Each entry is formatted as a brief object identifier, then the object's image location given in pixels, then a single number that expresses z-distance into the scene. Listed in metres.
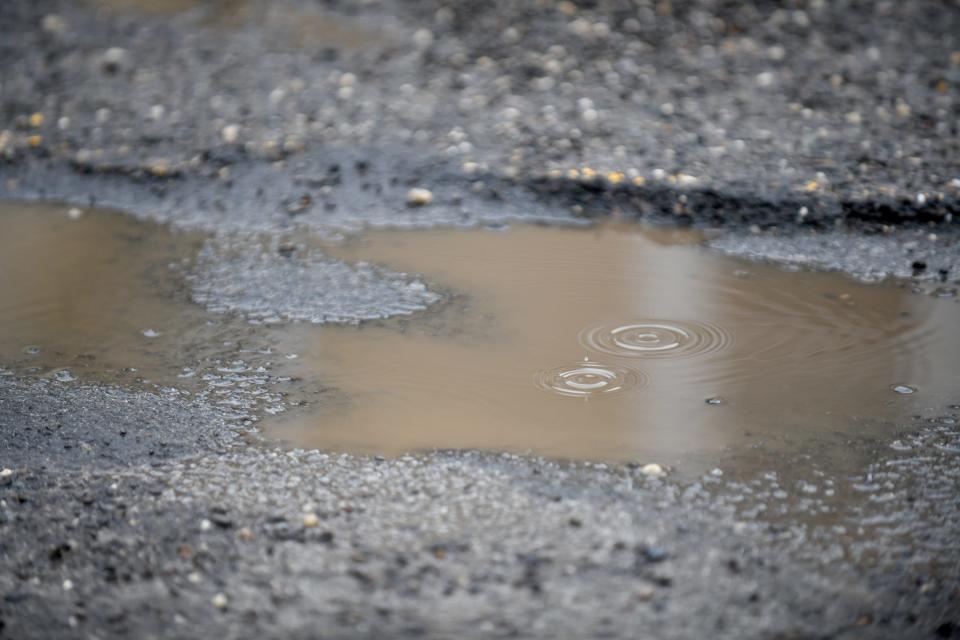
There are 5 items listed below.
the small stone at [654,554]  5.05
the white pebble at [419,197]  9.67
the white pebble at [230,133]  10.80
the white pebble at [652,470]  5.85
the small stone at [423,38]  13.03
